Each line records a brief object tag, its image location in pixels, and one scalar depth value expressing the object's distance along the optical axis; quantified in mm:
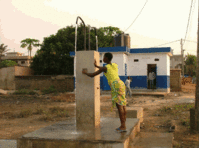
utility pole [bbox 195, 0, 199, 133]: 6461
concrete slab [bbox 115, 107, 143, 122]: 7301
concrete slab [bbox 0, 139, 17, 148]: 5120
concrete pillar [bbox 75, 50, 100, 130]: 5160
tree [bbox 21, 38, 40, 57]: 50344
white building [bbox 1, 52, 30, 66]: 53875
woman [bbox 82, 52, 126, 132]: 4539
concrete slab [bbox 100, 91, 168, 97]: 17323
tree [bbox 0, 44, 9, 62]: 45875
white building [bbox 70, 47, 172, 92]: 19578
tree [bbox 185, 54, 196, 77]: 44434
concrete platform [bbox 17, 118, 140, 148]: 3918
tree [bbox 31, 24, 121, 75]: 28516
